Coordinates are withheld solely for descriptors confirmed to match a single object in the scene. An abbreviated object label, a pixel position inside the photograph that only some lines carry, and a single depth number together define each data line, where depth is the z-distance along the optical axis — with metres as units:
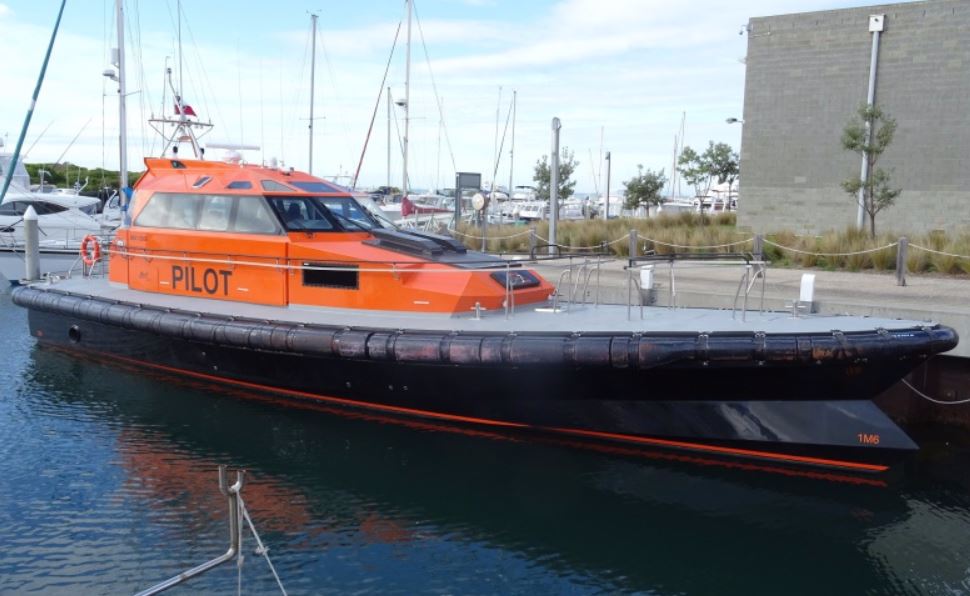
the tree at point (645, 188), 32.22
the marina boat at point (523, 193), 56.59
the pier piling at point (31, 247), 12.95
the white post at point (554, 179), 14.59
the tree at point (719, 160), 30.11
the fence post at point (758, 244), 14.38
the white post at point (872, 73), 18.62
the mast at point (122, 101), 17.91
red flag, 12.41
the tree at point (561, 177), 35.78
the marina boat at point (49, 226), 18.83
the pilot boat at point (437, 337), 7.32
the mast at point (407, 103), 25.39
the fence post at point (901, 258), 12.19
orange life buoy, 12.29
